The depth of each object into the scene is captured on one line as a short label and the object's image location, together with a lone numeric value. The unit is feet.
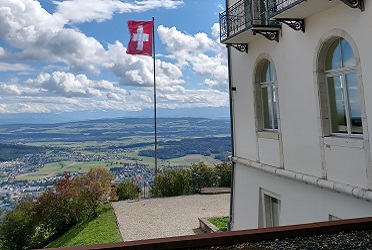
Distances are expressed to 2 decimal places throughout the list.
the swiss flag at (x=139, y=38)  68.90
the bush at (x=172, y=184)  77.20
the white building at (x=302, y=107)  19.95
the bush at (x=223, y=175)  82.23
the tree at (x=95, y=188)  66.90
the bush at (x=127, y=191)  77.97
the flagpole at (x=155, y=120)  74.05
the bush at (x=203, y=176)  80.43
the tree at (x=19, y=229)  59.67
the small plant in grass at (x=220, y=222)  45.81
